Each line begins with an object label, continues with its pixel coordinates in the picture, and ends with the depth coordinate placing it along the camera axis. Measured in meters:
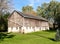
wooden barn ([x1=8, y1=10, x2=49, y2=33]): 15.42
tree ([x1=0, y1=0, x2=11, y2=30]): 13.89
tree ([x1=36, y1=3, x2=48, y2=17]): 26.91
